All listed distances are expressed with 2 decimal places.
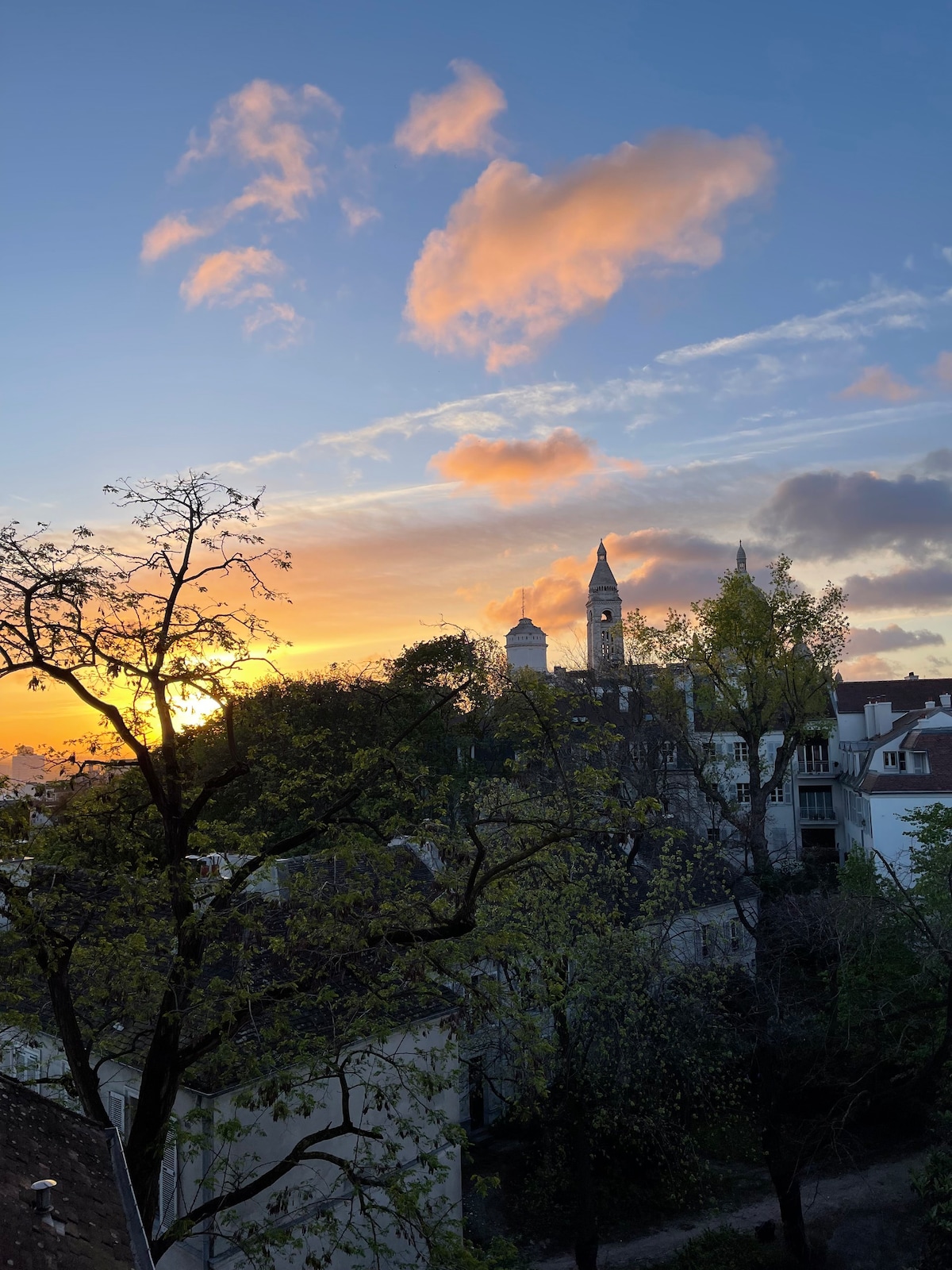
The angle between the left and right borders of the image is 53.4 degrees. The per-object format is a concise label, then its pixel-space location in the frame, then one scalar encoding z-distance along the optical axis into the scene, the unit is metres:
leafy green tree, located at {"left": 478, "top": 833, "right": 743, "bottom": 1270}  19.00
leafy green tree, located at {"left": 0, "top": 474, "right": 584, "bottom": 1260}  11.39
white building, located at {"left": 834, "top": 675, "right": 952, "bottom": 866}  43.09
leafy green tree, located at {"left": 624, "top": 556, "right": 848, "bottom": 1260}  35.19
